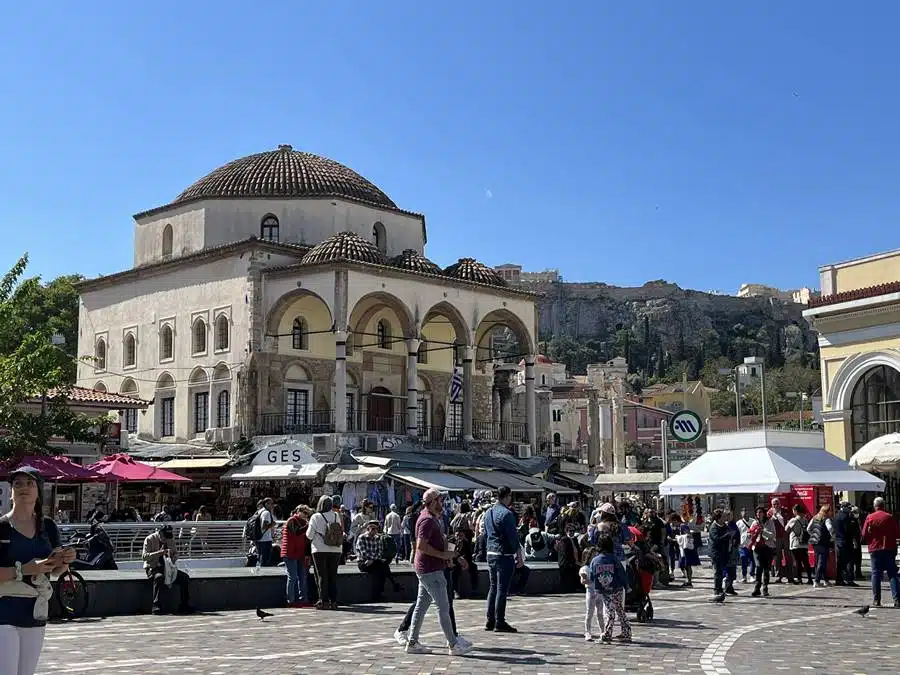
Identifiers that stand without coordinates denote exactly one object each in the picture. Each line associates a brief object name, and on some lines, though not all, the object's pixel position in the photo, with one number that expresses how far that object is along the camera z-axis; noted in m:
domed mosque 38.09
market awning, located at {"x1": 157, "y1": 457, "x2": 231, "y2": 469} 36.46
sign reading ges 35.50
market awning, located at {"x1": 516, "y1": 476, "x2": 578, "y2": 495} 38.19
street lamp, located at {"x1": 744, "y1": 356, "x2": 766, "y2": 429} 32.19
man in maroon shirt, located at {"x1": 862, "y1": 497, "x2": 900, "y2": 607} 15.41
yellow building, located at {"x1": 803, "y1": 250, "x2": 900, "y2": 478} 29.03
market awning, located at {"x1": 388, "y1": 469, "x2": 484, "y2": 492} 33.72
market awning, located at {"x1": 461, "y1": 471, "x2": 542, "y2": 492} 36.28
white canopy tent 21.44
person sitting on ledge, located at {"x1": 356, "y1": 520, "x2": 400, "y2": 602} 16.95
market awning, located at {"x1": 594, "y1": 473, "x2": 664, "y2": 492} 45.97
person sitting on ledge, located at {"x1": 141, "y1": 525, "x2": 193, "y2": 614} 14.85
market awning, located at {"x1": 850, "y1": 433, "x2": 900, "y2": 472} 26.06
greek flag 39.46
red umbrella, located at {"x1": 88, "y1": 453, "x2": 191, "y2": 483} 25.80
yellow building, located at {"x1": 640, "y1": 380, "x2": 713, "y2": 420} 116.38
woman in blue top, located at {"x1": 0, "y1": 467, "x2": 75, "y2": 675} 5.87
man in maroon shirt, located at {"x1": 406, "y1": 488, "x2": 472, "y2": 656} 10.73
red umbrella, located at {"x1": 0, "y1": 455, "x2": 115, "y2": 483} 24.11
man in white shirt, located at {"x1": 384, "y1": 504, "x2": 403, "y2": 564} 22.06
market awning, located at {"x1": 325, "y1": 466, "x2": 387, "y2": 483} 34.03
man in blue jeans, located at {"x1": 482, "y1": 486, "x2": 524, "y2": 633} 12.45
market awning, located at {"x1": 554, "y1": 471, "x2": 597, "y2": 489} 43.12
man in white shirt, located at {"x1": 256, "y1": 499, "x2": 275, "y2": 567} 19.64
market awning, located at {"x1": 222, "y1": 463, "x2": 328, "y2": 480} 34.69
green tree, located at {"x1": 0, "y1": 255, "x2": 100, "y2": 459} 26.78
